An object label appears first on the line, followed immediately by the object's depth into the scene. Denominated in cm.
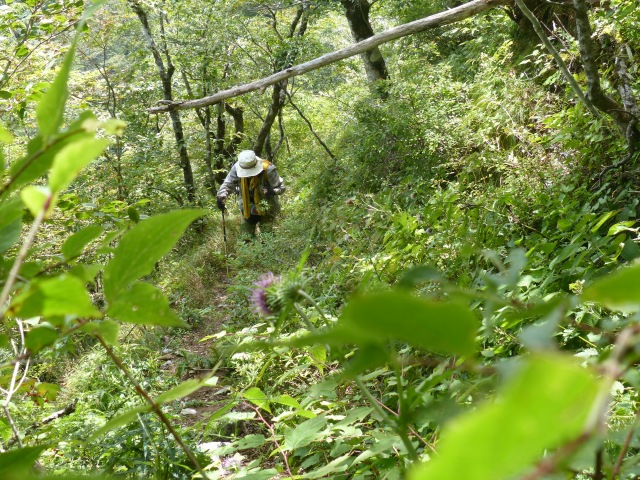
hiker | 778
